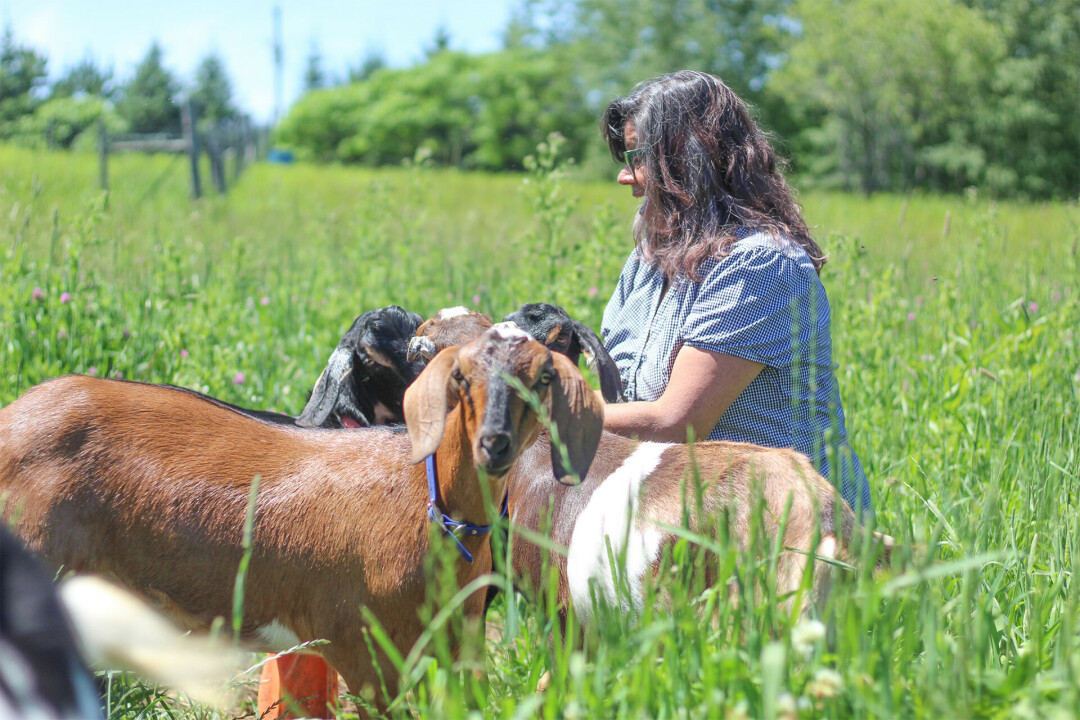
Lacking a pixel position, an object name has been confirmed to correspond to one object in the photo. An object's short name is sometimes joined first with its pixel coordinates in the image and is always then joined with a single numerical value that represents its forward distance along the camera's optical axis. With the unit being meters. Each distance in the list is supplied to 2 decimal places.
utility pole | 47.06
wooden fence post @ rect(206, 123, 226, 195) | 15.33
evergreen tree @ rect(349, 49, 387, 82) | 61.12
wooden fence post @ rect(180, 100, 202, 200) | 11.97
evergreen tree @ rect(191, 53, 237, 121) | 45.56
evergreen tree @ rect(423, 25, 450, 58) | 55.88
